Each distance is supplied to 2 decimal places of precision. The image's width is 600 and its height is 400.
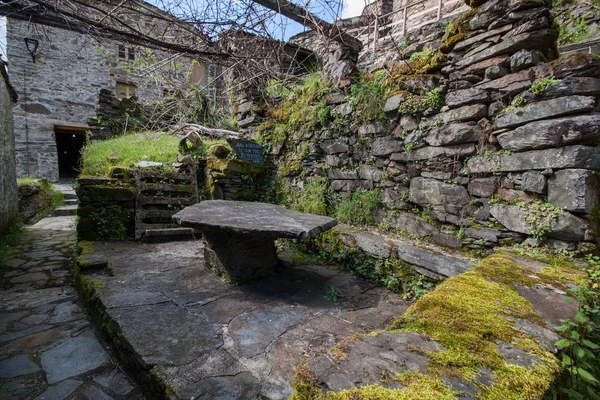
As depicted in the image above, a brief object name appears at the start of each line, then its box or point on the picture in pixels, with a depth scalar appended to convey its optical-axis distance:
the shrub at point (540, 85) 2.23
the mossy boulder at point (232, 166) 5.26
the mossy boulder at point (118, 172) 4.61
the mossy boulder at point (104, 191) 4.11
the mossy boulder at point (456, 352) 0.89
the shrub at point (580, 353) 1.11
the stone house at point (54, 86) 10.20
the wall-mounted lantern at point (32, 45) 10.01
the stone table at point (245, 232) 2.52
